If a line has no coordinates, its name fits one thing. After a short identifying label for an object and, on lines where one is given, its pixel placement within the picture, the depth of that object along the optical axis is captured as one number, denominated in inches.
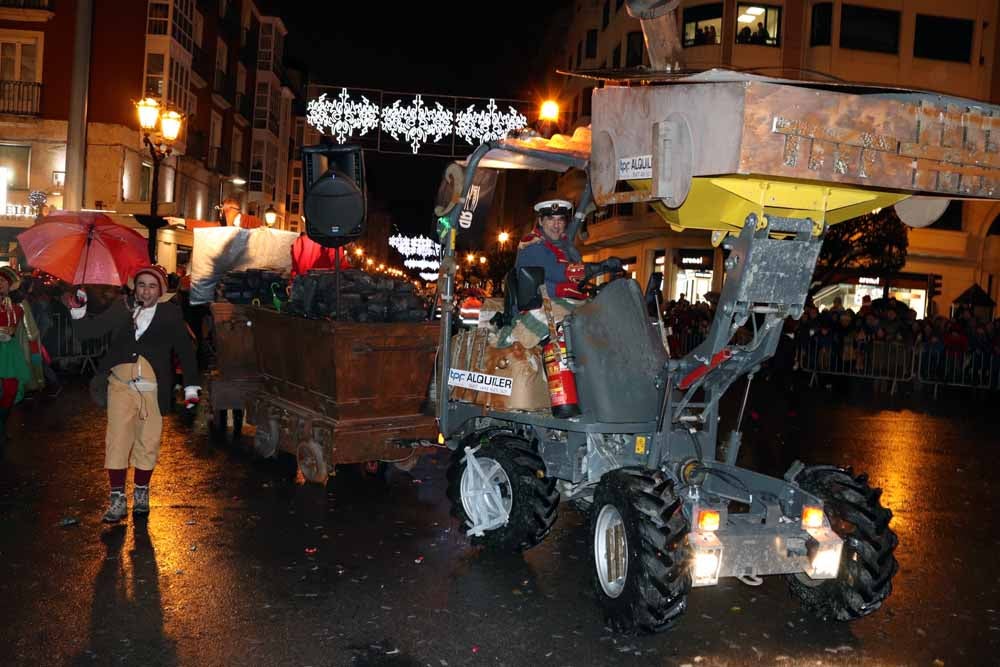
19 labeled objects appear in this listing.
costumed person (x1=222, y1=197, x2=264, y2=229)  541.3
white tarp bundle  491.5
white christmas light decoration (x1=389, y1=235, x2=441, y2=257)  3890.3
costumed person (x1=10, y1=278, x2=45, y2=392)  398.0
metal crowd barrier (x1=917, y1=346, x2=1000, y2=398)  767.7
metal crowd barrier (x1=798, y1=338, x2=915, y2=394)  783.1
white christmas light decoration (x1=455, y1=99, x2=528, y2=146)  745.0
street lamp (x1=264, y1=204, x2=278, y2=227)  975.6
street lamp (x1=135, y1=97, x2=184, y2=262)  665.0
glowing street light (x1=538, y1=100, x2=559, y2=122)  541.9
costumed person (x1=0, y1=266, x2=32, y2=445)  369.7
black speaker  329.4
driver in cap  252.2
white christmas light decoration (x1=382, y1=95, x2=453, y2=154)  749.9
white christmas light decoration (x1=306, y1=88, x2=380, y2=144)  736.3
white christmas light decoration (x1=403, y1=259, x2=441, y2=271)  4918.8
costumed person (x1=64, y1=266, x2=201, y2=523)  272.4
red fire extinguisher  228.7
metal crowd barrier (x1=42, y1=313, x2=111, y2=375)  662.5
